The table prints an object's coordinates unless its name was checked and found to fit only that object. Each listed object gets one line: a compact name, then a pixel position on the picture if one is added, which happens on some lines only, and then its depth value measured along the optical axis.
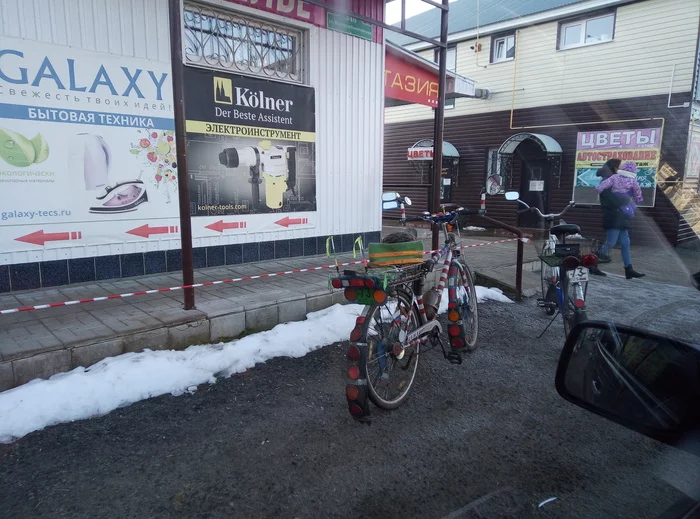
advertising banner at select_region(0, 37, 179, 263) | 5.20
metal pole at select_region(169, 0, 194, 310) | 4.45
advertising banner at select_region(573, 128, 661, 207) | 12.48
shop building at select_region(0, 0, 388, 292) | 5.34
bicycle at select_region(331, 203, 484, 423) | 3.27
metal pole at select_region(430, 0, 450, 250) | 6.87
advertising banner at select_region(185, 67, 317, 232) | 6.57
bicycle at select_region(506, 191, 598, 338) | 4.72
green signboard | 5.95
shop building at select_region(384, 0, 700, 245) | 12.20
